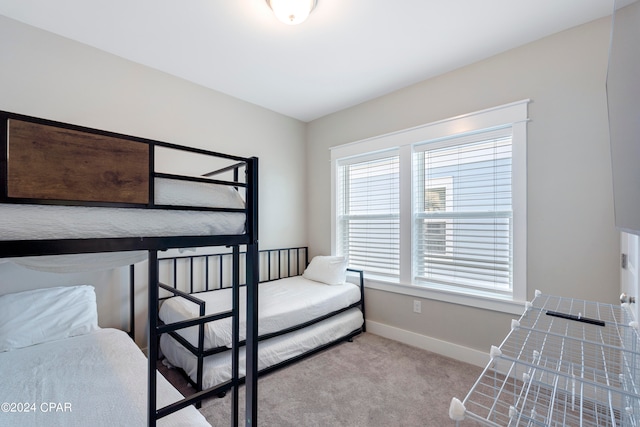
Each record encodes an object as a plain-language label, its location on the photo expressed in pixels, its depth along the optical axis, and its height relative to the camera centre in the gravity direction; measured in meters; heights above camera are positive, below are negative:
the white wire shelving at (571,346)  1.31 -0.95
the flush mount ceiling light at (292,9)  1.70 +1.28
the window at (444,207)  2.32 +0.07
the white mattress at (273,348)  1.98 -1.12
